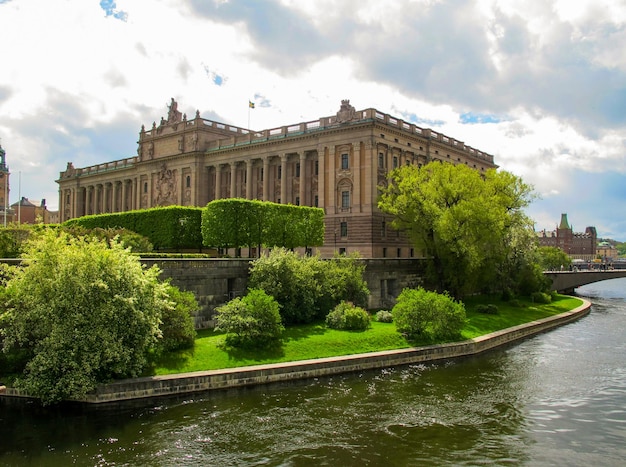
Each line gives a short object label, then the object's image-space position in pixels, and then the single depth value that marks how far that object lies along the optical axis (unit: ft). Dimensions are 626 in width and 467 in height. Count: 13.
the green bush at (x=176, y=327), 93.86
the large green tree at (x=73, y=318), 77.97
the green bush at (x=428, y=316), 119.44
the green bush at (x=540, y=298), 203.72
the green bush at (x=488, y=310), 164.04
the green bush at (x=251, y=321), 100.78
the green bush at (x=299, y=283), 120.98
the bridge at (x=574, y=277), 282.36
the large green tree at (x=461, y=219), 163.43
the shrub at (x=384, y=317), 133.18
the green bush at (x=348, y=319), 120.57
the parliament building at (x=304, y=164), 223.30
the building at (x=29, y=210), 478.02
